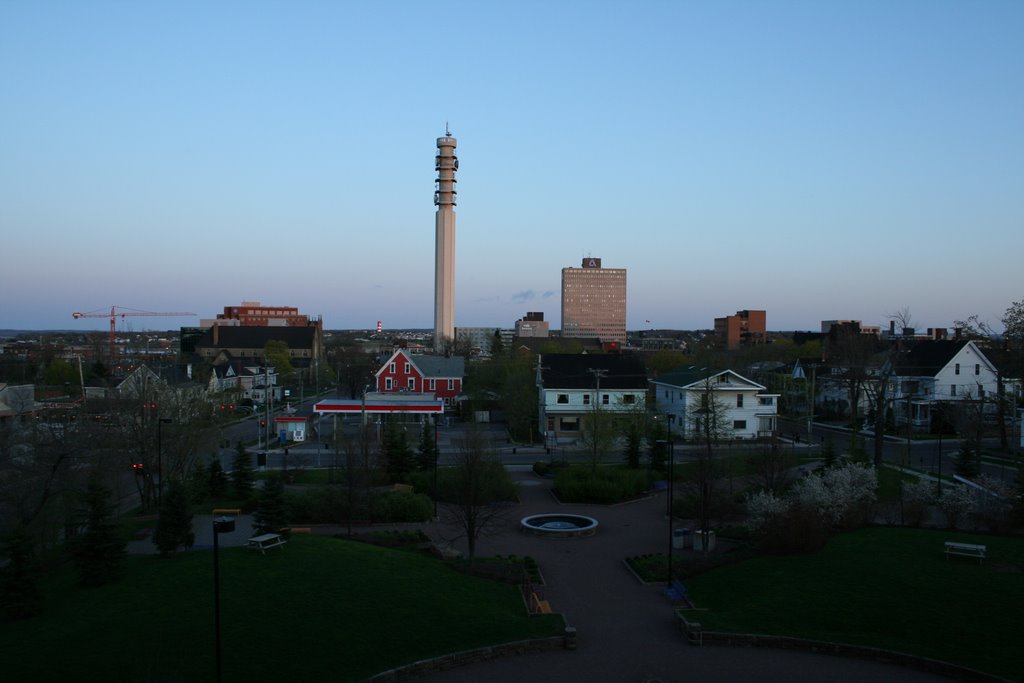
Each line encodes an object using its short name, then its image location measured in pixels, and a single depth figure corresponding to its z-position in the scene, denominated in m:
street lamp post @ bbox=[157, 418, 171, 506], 26.53
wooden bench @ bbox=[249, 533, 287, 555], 20.44
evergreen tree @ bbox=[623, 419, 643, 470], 37.78
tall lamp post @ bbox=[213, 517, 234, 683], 12.70
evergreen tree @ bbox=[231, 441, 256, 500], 31.48
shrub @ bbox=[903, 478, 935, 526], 24.89
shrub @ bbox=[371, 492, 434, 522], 27.44
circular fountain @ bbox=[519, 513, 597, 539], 26.28
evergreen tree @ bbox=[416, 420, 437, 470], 35.75
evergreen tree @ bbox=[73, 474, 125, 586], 18.66
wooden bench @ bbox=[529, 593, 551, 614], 17.97
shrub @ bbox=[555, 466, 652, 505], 31.86
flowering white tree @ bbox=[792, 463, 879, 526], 24.22
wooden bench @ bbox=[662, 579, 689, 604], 19.34
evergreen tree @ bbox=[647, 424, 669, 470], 37.34
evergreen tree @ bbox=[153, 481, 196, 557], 20.55
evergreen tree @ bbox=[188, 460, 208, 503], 30.16
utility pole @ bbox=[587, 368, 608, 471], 37.16
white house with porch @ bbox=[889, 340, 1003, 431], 53.25
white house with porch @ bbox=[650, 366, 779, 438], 48.81
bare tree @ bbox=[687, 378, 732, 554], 24.69
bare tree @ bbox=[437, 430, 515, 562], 22.66
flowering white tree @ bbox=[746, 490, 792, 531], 23.20
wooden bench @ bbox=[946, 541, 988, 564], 20.00
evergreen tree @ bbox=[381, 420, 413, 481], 34.31
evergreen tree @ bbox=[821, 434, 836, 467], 32.45
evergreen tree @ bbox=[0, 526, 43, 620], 16.72
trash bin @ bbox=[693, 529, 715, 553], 24.12
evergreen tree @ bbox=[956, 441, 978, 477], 33.31
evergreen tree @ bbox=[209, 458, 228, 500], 32.22
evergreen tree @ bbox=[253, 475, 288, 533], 21.92
